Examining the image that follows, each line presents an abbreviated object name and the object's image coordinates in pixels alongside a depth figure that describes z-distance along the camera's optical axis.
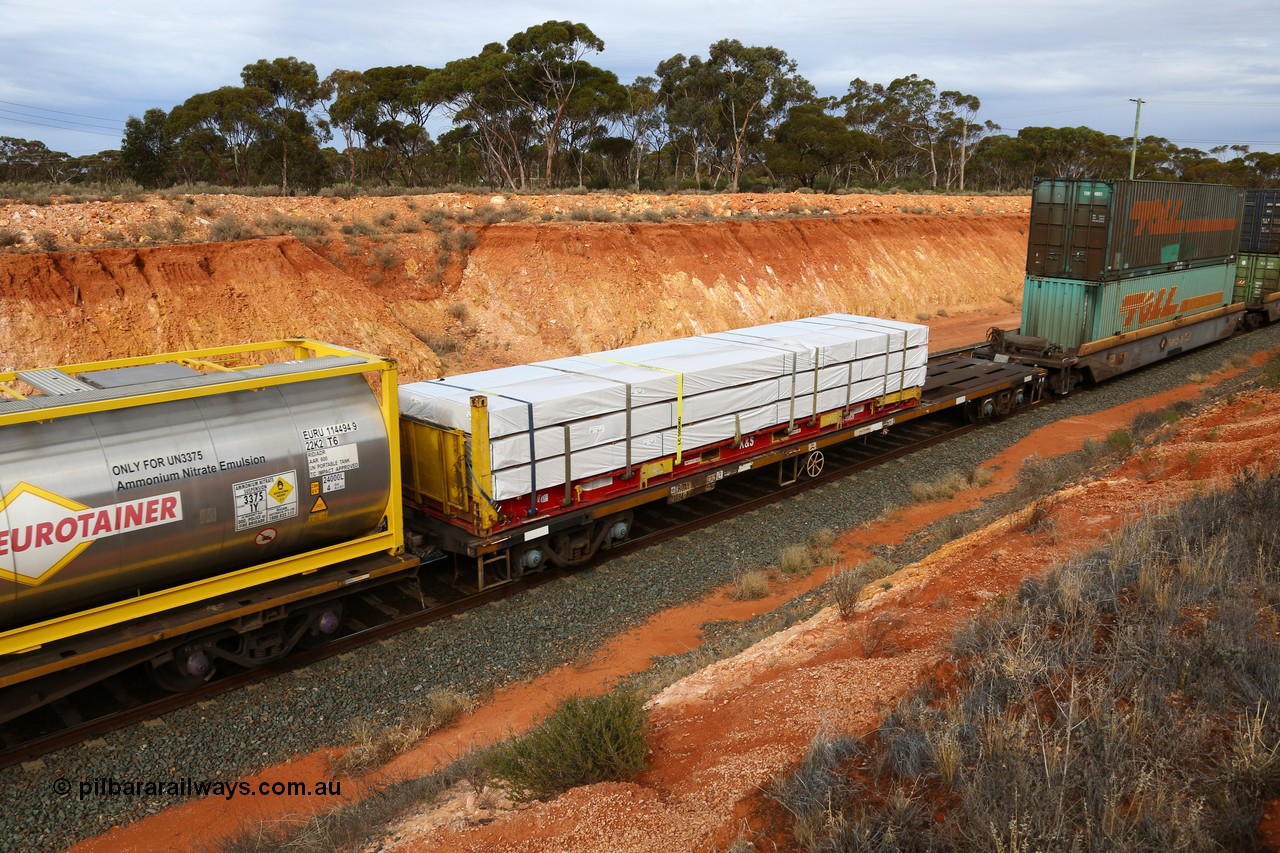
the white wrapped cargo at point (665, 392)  11.19
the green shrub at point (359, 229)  27.01
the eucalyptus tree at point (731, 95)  60.88
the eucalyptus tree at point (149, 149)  46.84
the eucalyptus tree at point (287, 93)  44.53
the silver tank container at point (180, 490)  7.66
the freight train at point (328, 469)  7.94
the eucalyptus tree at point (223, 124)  44.16
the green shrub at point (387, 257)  26.09
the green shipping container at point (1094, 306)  21.80
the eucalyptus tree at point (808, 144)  64.25
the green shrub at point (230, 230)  23.56
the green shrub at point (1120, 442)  15.53
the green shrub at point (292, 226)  25.11
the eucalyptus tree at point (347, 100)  51.72
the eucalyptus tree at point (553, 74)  47.00
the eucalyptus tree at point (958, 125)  84.94
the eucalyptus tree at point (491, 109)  48.03
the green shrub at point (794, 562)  12.46
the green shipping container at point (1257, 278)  31.67
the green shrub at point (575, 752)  6.05
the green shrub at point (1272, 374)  17.98
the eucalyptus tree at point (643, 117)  63.34
